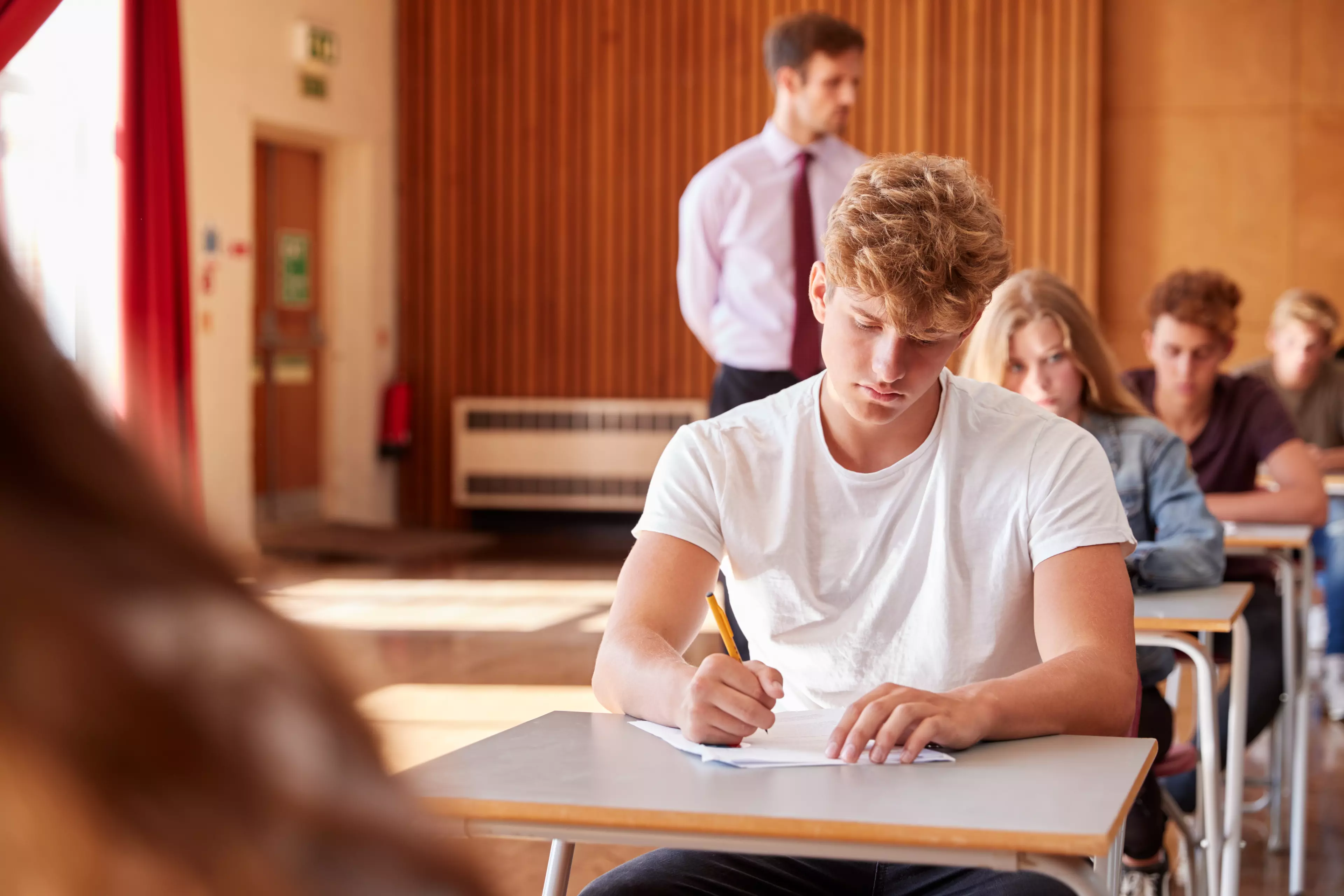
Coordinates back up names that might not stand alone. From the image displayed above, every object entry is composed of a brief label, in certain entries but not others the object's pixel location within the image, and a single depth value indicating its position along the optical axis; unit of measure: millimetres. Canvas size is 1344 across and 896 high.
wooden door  7816
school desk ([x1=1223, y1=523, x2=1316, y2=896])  3064
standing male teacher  4230
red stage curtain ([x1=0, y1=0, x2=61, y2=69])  3811
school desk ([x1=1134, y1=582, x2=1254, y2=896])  2293
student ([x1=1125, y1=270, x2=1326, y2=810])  3373
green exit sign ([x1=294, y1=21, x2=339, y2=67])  7617
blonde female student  2729
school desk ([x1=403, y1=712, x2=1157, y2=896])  1124
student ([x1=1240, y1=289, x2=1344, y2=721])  4945
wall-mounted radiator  8516
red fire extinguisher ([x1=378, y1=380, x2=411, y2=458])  8609
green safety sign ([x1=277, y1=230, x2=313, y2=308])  7996
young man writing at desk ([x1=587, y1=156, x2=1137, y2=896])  1636
